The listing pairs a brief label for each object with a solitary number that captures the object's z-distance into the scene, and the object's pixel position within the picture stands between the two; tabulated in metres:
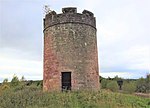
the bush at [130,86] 18.29
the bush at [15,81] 17.26
